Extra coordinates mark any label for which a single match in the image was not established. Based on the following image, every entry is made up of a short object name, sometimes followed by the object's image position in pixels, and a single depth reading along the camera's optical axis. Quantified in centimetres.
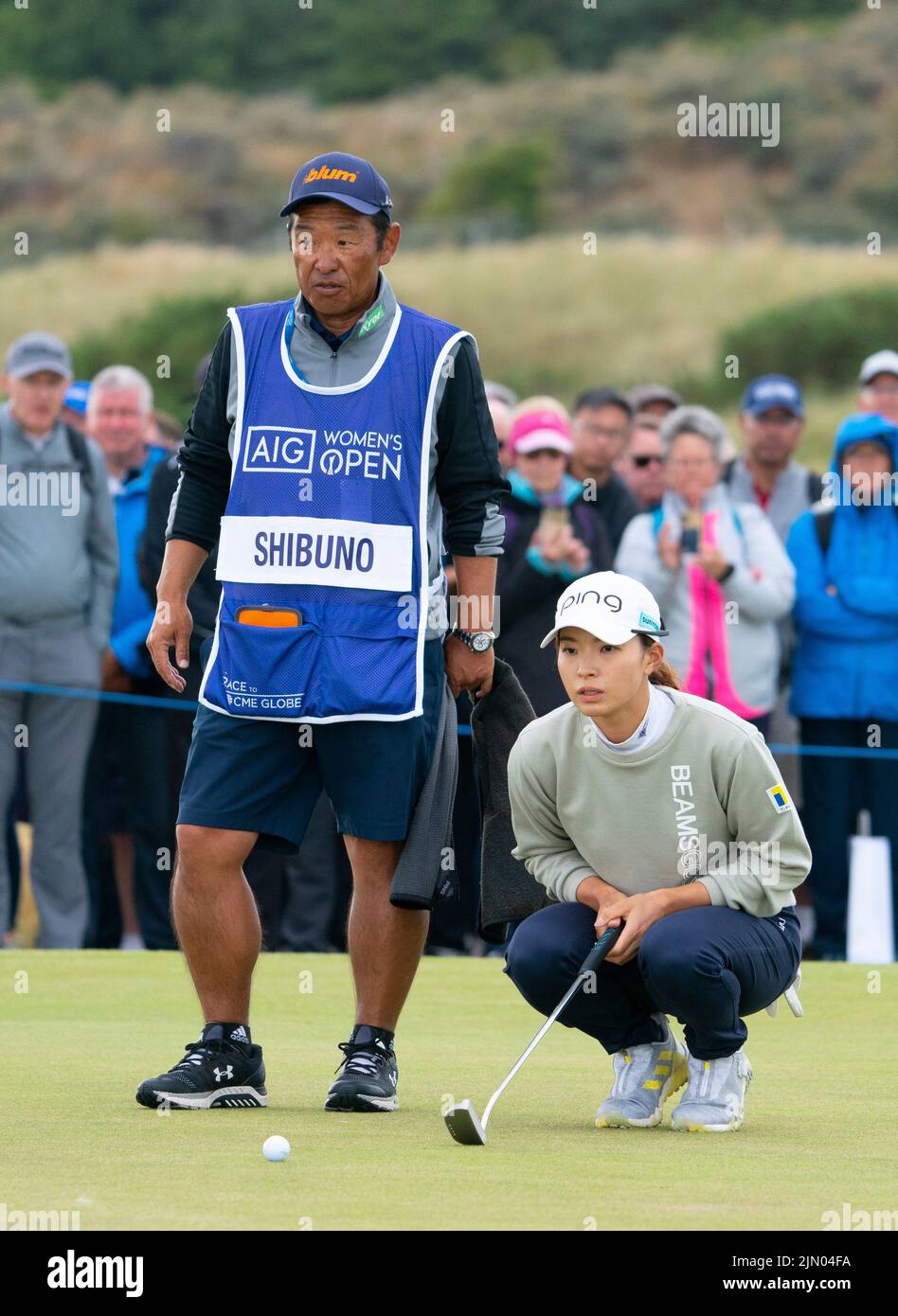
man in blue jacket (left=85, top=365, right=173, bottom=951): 1174
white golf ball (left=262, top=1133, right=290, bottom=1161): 544
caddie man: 644
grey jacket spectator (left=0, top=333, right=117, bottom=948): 1145
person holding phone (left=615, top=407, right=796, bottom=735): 1151
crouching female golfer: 618
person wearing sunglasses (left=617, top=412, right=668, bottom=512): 1342
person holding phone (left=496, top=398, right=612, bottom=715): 1145
